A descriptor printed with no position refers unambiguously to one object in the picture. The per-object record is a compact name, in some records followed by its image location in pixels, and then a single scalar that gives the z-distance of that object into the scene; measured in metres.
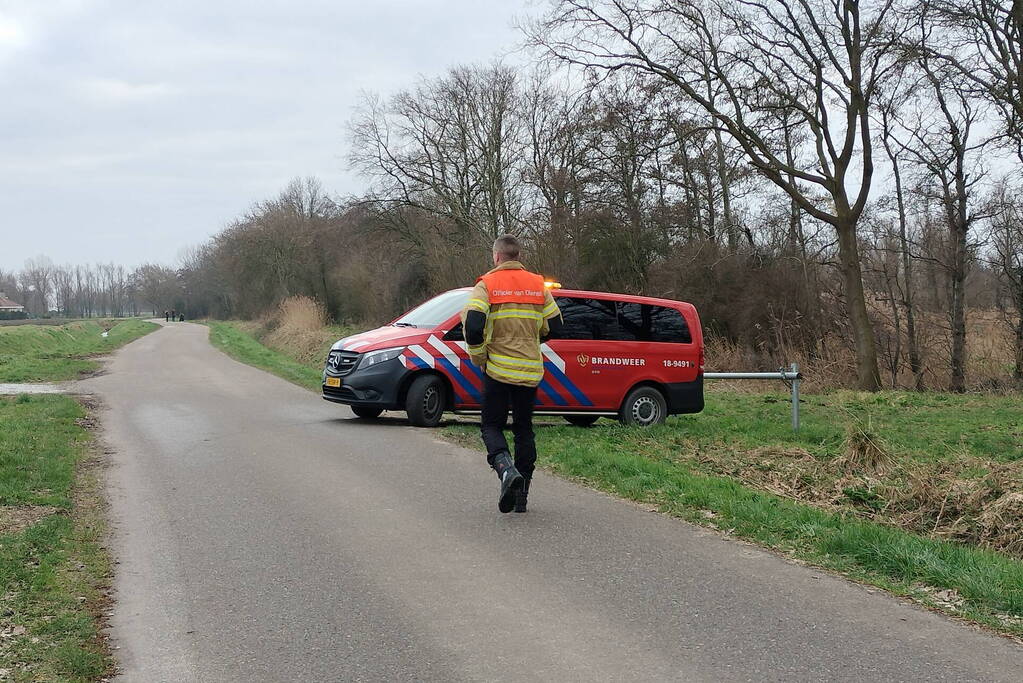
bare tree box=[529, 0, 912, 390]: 21.61
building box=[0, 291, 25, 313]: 136.50
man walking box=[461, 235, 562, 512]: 6.95
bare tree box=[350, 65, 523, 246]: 41.88
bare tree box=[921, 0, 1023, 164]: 19.59
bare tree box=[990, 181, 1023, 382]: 24.19
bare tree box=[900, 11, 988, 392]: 25.05
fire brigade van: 12.47
